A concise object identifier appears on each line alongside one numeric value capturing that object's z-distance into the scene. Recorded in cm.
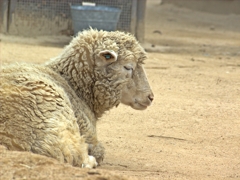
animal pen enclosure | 2862
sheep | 941
